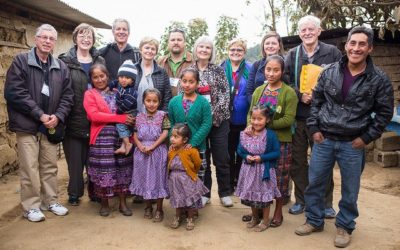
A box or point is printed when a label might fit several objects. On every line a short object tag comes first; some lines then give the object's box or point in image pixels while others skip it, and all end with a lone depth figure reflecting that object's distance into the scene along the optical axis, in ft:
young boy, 13.12
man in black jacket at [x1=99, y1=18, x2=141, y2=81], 14.89
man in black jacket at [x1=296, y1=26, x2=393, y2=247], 10.77
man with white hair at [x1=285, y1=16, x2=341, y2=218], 13.24
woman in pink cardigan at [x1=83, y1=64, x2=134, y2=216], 13.10
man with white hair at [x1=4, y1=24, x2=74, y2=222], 12.69
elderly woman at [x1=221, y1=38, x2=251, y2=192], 15.01
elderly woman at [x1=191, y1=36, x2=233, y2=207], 13.89
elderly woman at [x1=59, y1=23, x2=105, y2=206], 13.99
